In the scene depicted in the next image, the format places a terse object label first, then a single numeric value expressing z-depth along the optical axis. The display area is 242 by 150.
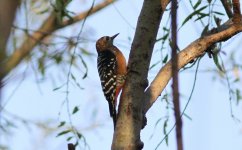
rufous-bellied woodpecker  7.14
